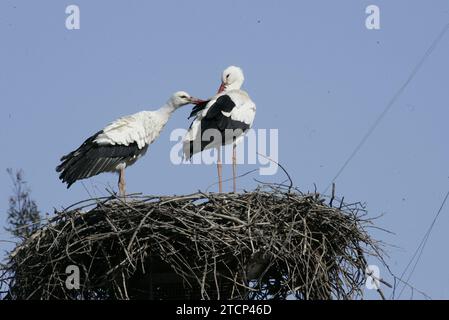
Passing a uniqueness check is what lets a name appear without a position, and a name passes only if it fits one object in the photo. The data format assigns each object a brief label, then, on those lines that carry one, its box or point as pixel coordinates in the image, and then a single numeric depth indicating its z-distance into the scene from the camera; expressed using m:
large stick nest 9.12
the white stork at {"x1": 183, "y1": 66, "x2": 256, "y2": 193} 11.02
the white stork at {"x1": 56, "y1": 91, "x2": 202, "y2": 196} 10.77
